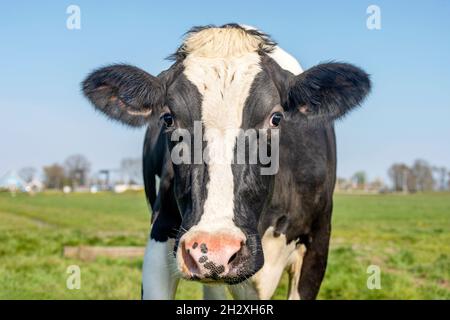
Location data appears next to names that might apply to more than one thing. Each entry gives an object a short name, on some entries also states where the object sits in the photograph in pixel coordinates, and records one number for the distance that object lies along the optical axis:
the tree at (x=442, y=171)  121.50
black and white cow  3.86
